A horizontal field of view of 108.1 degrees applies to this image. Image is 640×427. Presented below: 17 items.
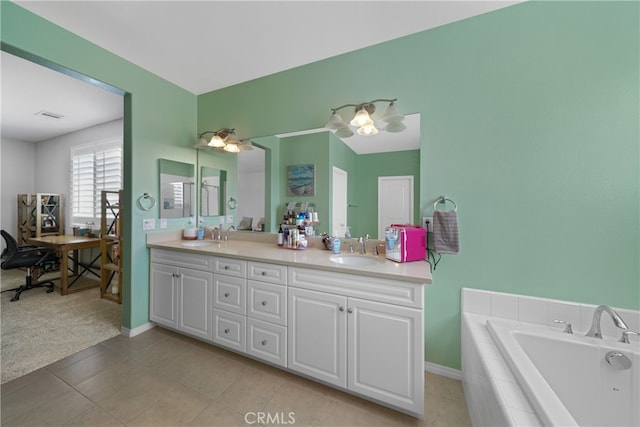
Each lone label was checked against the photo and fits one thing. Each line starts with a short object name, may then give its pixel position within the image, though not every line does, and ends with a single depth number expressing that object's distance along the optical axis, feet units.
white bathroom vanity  4.31
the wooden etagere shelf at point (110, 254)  9.43
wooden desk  10.22
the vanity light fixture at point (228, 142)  8.00
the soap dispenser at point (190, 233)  8.45
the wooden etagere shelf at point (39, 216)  13.61
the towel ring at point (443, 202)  5.45
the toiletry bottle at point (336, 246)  6.31
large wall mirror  6.07
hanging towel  5.13
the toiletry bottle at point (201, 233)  8.73
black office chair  9.65
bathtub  3.63
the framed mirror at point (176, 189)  8.07
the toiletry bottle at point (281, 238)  7.04
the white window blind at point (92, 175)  11.62
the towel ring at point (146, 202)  7.39
